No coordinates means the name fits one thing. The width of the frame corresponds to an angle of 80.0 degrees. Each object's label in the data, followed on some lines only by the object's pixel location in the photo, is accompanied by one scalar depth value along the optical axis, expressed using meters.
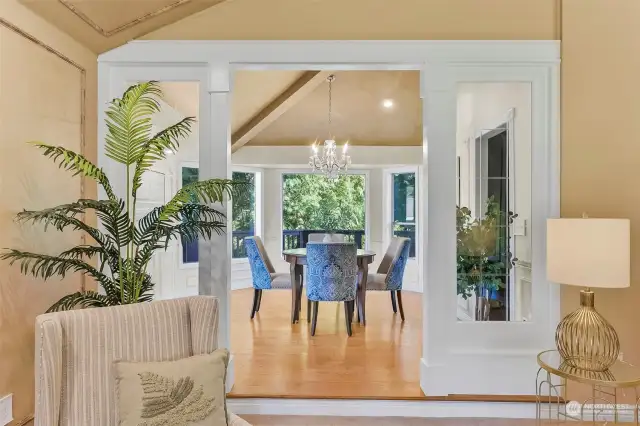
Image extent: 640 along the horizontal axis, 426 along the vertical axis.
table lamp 1.88
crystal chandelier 4.91
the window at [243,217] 6.30
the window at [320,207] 6.73
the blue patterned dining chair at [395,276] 4.26
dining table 4.08
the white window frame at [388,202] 6.43
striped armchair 1.39
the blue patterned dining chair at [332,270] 3.67
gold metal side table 2.45
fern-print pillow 1.46
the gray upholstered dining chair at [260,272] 4.28
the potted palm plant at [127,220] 1.95
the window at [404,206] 6.24
